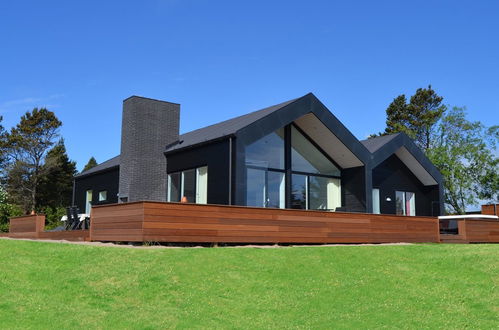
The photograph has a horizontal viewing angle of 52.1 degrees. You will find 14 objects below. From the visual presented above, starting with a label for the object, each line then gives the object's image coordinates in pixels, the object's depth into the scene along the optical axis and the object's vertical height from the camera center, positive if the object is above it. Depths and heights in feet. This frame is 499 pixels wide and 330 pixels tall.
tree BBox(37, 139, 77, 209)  134.21 +12.46
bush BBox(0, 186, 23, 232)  105.31 +3.04
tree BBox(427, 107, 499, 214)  120.16 +15.53
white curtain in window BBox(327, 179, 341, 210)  70.33 +4.80
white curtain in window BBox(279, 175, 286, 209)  63.00 +4.23
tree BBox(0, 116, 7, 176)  132.87 +20.22
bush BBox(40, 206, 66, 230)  112.47 +2.23
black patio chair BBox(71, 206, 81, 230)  59.16 +0.85
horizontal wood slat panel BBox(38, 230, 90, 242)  49.80 -0.96
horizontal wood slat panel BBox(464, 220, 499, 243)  61.87 -0.11
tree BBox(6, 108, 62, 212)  131.13 +19.32
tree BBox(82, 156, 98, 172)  186.96 +23.52
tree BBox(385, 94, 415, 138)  154.04 +35.18
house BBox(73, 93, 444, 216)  57.52 +8.62
